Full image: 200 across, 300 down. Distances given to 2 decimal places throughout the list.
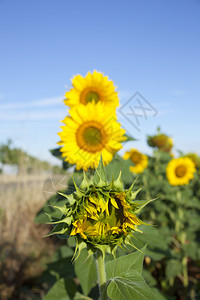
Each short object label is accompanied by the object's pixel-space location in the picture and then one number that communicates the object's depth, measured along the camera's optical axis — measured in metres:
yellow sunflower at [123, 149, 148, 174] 2.88
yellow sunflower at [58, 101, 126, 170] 1.27
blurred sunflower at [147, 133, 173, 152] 3.03
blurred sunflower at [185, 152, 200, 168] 3.65
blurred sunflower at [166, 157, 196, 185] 2.96
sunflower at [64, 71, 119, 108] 1.47
